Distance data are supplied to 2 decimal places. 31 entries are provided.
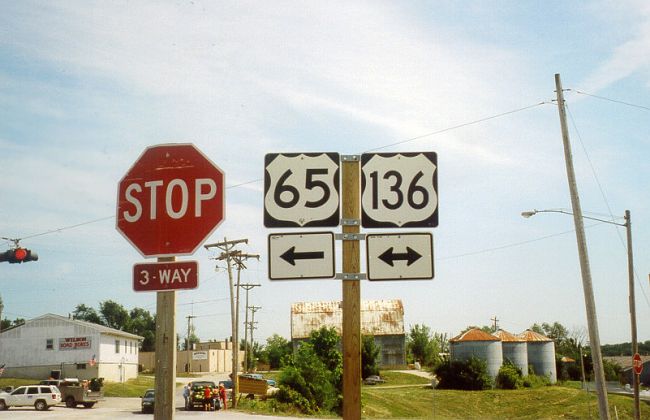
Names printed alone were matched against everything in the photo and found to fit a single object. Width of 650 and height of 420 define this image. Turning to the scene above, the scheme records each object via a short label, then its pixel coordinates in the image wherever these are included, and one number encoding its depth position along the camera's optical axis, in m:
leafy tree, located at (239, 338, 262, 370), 110.50
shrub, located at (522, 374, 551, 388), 62.99
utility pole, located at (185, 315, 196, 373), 97.70
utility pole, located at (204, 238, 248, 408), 41.06
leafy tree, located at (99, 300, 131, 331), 137.50
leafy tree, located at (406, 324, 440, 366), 103.00
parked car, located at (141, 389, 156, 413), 35.75
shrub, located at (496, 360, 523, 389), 60.94
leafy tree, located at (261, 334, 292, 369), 86.07
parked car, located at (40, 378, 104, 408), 42.31
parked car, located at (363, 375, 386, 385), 68.01
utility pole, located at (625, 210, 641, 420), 29.04
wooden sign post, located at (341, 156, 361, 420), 5.39
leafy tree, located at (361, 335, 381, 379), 66.69
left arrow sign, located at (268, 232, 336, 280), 5.43
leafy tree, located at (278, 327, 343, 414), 40.41
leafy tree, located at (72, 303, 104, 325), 138.75
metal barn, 81.44
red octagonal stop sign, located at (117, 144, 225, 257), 4.83
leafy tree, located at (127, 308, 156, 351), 134.12
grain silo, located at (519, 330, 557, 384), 68.75
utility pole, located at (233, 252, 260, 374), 46.59
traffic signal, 21.80
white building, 60.88
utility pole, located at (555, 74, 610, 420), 19.94
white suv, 38.31
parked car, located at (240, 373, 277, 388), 63.69
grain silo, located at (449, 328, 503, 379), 61.91
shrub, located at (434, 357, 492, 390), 59.66
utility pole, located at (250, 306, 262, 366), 91.38
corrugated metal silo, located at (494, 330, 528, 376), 64.81
